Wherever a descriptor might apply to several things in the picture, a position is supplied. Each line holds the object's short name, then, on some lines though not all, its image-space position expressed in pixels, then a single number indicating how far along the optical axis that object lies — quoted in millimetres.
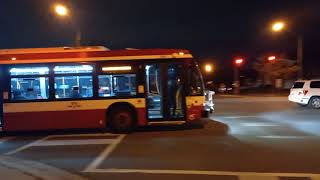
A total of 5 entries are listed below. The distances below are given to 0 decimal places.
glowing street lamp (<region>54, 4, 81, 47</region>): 9707
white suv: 11231
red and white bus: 7037
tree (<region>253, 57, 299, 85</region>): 21538
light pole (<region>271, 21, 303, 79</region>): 16737
